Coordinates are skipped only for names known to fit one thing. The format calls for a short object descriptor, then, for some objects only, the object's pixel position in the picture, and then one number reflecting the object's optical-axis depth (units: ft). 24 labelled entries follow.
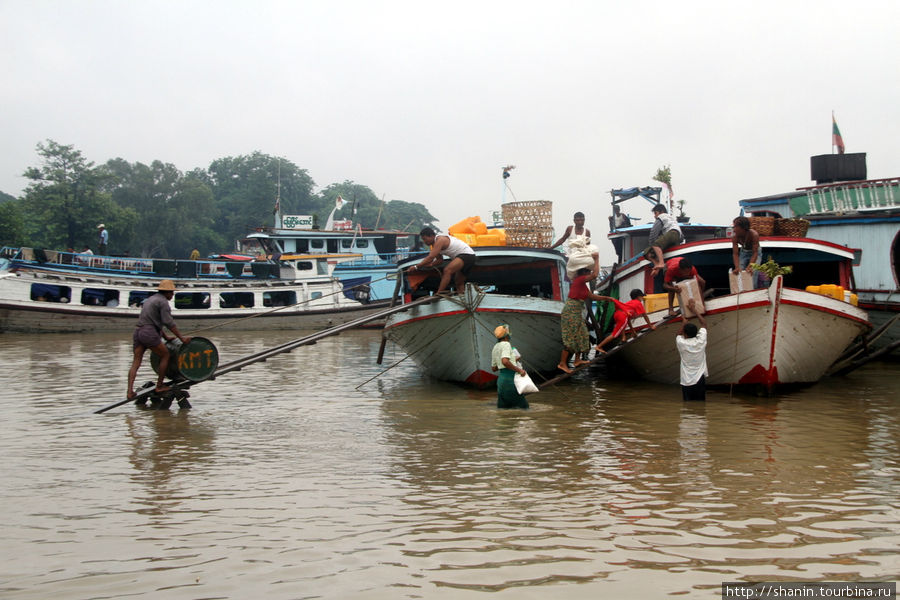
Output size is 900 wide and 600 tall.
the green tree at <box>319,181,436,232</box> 342.44
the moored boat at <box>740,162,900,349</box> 55.01
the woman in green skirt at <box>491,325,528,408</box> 32.99
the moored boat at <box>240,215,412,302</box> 110.63
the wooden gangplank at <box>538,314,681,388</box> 38.93
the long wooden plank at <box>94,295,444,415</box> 35.04
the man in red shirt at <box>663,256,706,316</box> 38.50
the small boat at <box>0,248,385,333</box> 90.33
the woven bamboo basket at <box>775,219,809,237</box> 42.50
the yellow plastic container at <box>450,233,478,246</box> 47.54
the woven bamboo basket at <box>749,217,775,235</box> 41.98
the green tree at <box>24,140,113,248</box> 174.09
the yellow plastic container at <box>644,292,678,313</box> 44.29
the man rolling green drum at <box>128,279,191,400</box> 34.19
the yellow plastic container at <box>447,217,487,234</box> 49.19
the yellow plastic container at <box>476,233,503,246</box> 47.83
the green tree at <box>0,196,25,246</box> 146.10
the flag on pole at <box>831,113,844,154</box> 76.77
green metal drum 35.22
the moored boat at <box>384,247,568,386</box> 40.27
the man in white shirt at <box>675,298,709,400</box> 34.96
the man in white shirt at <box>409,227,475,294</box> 40.32
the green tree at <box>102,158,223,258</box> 231.30
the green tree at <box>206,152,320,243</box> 275.80
